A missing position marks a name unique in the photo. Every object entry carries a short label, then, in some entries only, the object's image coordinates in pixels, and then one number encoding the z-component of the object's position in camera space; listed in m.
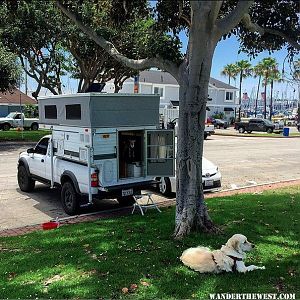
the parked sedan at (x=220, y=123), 57.01
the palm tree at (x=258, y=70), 79.47
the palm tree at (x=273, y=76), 77.80
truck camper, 9.22
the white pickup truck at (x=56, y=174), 9.33
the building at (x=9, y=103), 57.95
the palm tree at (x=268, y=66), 76.19
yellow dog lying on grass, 5.21
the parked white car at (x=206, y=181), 11.55
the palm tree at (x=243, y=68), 80.12
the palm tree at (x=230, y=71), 83.44
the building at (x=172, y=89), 59.97
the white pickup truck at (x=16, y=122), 40.38
